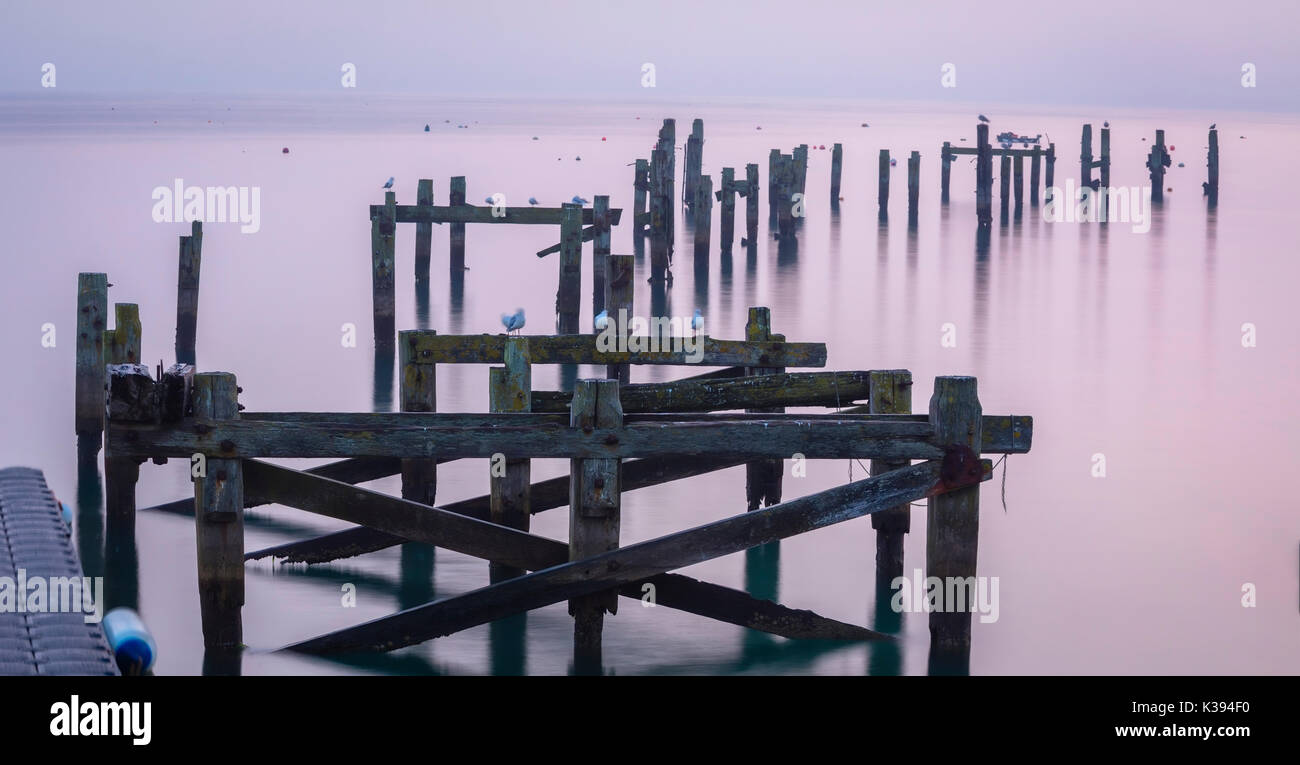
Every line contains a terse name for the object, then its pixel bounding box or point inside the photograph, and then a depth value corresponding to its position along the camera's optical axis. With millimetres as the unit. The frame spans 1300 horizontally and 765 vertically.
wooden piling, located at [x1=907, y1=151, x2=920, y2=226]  40969
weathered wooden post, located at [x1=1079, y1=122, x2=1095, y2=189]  46531
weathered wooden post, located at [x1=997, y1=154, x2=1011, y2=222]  44469
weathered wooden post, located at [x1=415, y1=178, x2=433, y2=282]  25812
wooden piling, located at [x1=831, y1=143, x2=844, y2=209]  44531
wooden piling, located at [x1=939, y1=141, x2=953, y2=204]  44269
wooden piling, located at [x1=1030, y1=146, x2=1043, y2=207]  45484
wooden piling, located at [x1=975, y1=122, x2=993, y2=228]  41406
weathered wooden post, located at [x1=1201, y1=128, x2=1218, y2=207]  50634
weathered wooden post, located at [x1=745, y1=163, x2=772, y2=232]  32469
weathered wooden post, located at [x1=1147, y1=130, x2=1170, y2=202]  49031
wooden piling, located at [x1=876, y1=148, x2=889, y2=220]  44094
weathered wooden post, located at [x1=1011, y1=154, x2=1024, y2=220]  46344
